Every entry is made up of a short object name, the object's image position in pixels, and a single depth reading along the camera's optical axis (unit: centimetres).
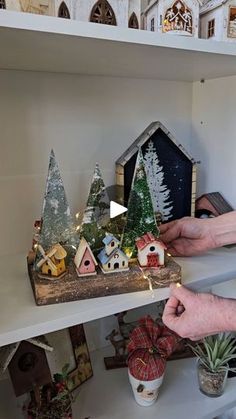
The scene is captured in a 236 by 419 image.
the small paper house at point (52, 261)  56
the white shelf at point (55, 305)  51
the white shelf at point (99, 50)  45
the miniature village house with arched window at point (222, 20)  61
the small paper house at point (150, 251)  60
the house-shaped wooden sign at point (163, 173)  75
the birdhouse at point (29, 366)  70
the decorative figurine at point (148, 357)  77
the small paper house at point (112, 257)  58
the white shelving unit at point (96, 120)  52
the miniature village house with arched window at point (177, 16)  57
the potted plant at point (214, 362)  82
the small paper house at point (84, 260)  57
